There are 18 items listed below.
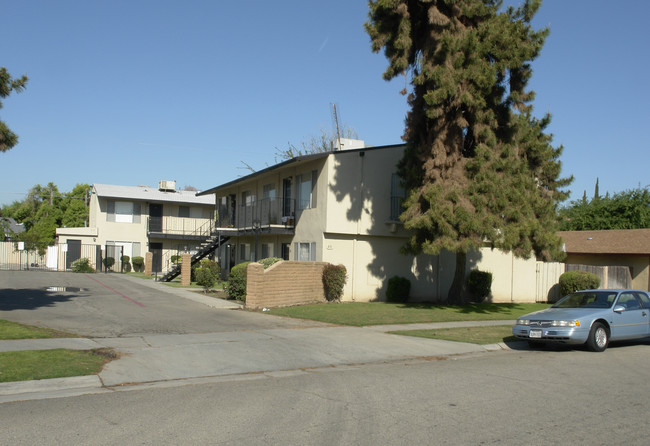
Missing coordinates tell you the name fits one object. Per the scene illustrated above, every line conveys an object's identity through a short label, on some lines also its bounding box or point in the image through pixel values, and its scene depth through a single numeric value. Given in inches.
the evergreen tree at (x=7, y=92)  543.1
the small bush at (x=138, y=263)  1689.2
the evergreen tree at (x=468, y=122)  716.0
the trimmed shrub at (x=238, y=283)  829.8
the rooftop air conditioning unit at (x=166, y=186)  1846.7
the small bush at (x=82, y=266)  1529.3
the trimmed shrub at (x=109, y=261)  1654.9
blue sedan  483.8
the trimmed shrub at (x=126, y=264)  1686.8
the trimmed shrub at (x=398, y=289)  906.7
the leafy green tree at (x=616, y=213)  1686.8
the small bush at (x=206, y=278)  1049.5
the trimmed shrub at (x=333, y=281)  836.6
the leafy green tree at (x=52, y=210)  2217.0
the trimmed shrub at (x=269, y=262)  844.9
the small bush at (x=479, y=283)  976.3
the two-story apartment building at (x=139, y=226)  1707.7
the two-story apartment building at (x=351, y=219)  879.1
